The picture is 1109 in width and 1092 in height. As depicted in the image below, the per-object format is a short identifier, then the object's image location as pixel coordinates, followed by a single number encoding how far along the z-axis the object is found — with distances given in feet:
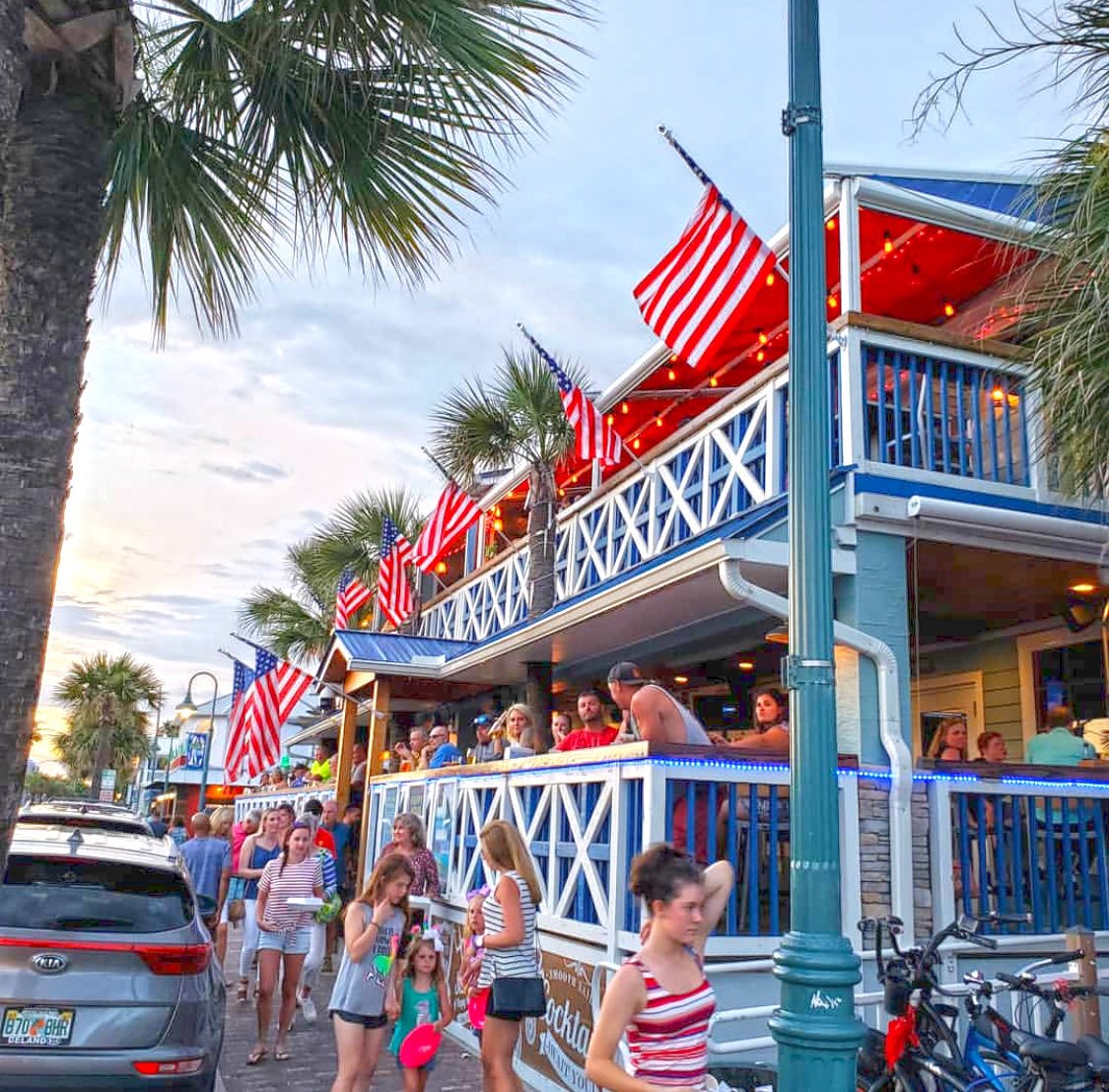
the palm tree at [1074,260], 18.10
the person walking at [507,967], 19.62
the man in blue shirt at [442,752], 39.29
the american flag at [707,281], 29.63
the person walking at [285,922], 29.07
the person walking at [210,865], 37.60
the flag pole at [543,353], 38.29
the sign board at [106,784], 147.47
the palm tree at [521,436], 45.73
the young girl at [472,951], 20.22
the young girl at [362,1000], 20.42
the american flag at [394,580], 58.34
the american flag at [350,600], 66.44
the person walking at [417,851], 28.32
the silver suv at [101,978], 19.31
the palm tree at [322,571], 82.89
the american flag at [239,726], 55.88
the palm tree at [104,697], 168.96
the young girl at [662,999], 10.77
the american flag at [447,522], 51.44
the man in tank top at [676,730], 22.58
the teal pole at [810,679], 13.50
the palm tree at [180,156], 14.48
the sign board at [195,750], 143.50
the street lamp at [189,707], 97.83
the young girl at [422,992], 20.93
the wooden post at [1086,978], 20.06
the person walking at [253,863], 37.14
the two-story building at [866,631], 23.67
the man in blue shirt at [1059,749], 27.91
